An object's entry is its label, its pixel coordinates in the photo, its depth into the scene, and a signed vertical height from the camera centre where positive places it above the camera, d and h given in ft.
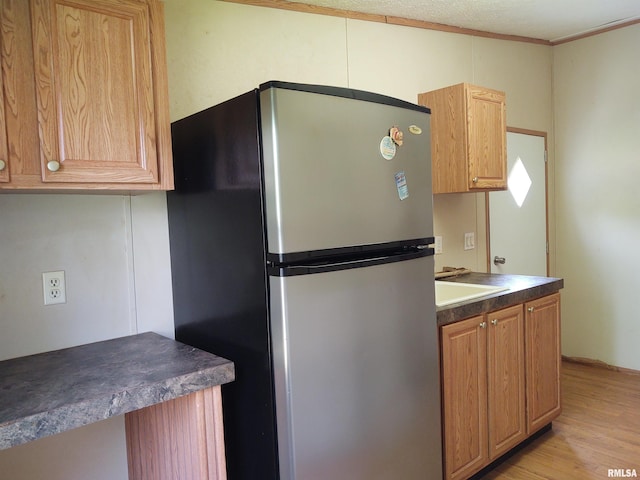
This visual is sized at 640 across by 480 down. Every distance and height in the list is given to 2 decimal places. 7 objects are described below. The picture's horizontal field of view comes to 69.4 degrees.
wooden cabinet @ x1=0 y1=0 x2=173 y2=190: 4.29 +1.31
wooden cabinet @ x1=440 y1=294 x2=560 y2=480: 6.79 -2.82
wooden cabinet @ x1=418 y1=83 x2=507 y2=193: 8.80 +1.41
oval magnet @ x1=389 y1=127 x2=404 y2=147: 5.29 +0.90
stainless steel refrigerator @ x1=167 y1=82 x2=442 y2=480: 4.49 -0.63
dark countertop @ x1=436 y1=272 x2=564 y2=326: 6.68 -1.42
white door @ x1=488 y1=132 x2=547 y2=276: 11.41 -0.13
